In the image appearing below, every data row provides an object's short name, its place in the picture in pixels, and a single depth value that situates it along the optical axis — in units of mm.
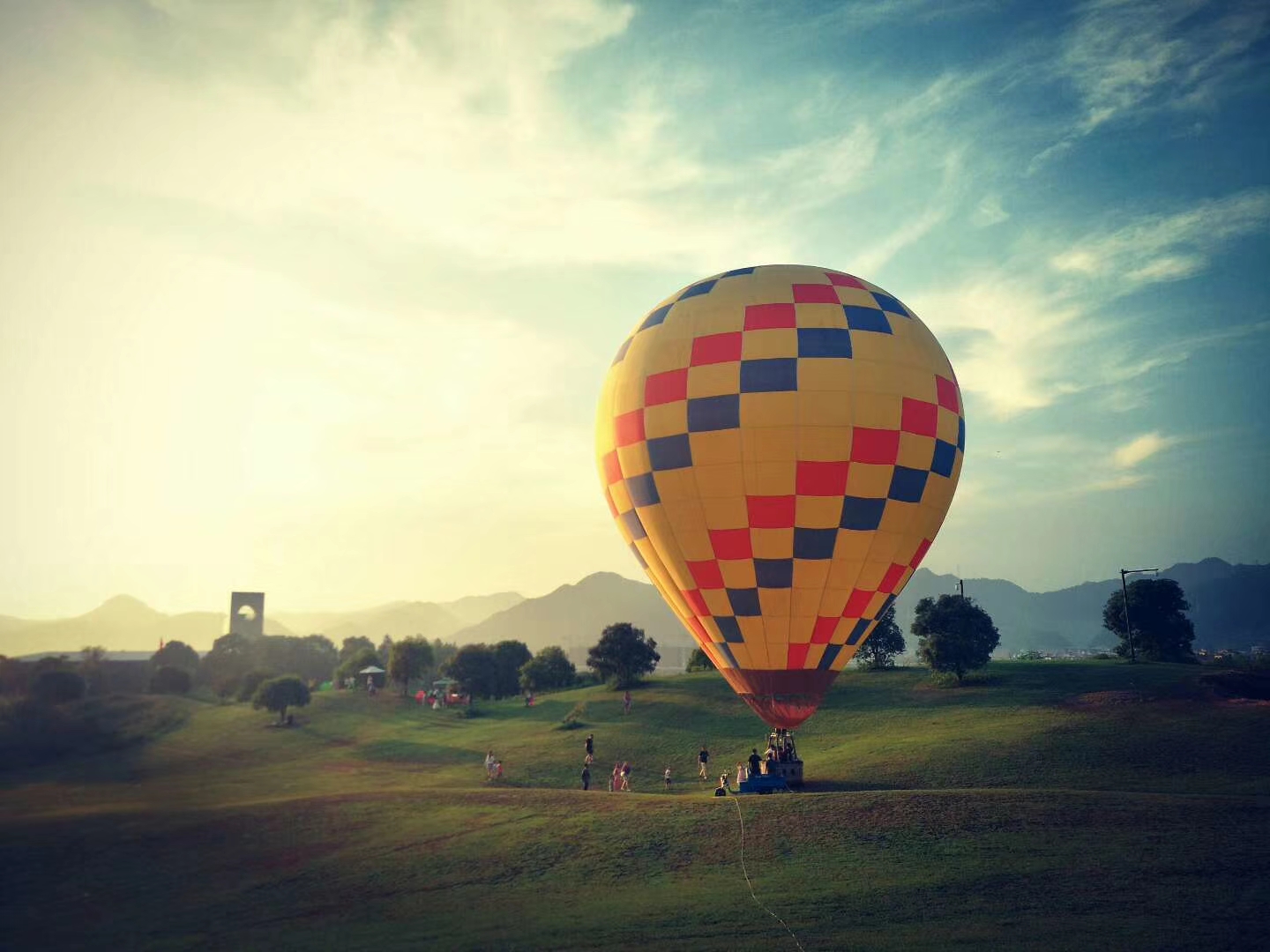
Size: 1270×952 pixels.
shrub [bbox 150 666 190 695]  88525
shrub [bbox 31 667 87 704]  71375
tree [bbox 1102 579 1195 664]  65375
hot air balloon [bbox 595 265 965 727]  27812
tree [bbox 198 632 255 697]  92500
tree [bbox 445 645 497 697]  76125
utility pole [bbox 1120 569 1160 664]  65938
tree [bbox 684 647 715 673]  73519
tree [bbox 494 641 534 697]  81500
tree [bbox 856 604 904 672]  66938
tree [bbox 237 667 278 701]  77875
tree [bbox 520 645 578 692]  79750
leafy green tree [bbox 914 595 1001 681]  56781
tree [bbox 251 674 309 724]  65062
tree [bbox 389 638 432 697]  82250
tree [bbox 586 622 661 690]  69125
